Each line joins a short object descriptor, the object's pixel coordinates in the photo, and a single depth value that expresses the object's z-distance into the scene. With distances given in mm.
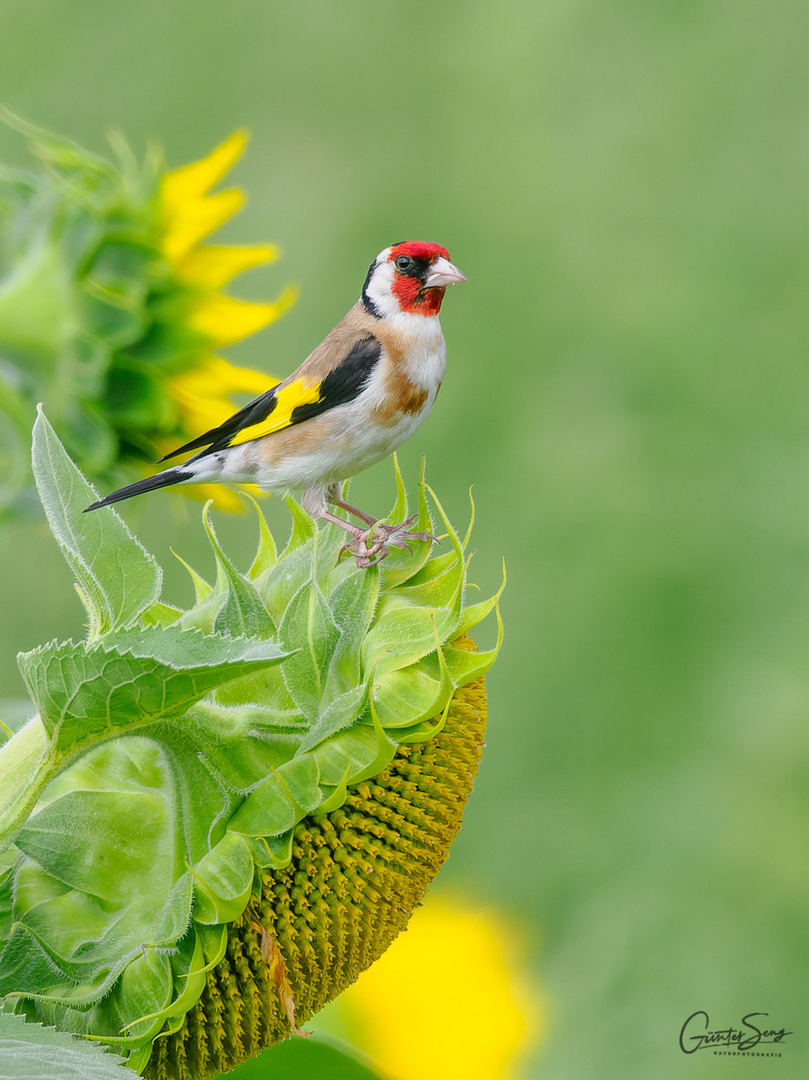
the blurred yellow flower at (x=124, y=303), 5180
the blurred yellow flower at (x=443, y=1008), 5281
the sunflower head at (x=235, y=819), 4923
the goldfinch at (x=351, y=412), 4970
